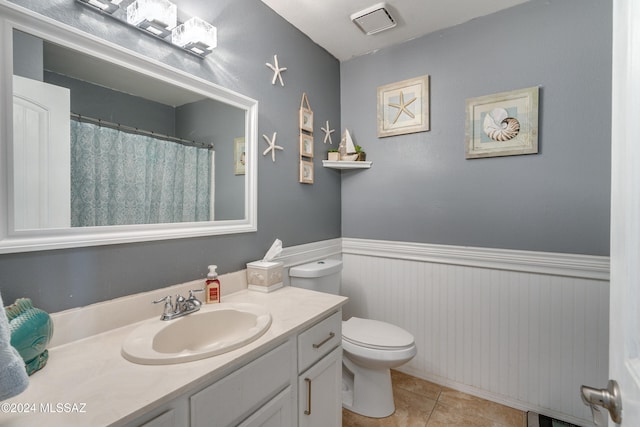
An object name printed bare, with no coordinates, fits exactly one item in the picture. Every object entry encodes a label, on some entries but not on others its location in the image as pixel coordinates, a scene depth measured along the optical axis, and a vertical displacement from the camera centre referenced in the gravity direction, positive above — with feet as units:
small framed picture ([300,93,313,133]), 6.27 +2.11
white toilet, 5.17 -2.63
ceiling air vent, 5.66 +3.96
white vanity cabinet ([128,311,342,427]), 2.40 -1.93
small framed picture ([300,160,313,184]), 6.34 +0.84
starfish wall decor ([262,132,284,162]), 5.49 +1.25
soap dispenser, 4.18 -1.16
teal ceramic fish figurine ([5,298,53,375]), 2.36 -1.05
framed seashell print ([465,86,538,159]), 5.49 +1.71
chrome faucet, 3.60 -1.28
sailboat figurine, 7.29 +1.54
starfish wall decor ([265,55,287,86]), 5.60 +2.78
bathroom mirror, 2.79 +0.80
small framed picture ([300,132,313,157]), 6.30 +1.45
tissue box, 4.83 -1.16
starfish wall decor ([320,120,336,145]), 7.18 +1.97
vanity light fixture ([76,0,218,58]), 3.35 +2.40
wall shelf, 7.11 +1.13
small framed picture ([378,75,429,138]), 6.58 +2.45
